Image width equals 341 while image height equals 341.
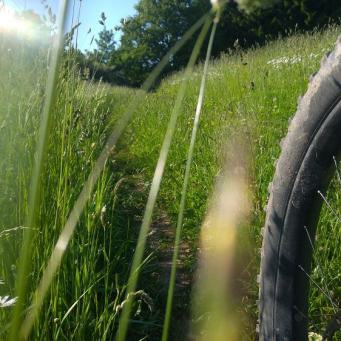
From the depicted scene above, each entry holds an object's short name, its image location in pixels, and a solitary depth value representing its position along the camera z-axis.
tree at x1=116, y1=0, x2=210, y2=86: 21.12
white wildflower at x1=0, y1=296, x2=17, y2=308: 0.76
